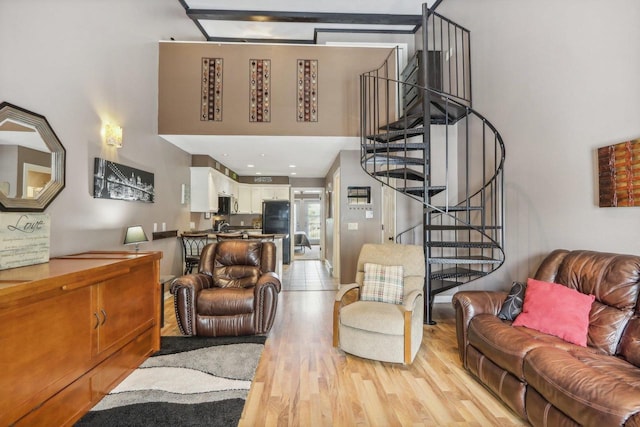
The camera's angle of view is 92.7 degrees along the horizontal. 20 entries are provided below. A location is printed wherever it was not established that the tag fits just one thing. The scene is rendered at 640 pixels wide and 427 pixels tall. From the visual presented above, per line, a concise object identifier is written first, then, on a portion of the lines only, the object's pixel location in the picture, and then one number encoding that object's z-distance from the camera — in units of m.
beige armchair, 2.54
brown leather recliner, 3.05
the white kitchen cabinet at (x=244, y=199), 8.64
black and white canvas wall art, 3.09
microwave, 7.15
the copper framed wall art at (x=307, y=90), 4.55
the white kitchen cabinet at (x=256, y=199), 8.69
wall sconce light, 3.21
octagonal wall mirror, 2.11
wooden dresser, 1.44
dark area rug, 1.89
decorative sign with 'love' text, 1.75
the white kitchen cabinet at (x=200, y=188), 5.87
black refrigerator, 8.37
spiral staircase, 3.53
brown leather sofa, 1.44
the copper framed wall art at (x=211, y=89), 4.45
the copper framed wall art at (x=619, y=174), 2.11
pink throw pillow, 2.04
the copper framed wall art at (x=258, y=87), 4.50
